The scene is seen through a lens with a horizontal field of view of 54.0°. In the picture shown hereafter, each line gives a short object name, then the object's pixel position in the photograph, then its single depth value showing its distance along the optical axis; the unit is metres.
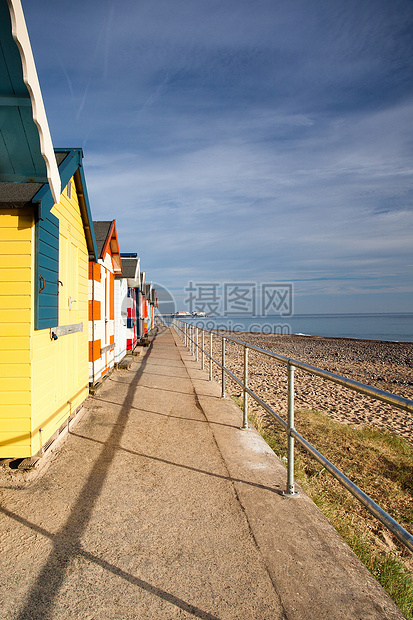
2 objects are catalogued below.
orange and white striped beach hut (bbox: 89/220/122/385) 7.25
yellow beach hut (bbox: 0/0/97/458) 3.27
